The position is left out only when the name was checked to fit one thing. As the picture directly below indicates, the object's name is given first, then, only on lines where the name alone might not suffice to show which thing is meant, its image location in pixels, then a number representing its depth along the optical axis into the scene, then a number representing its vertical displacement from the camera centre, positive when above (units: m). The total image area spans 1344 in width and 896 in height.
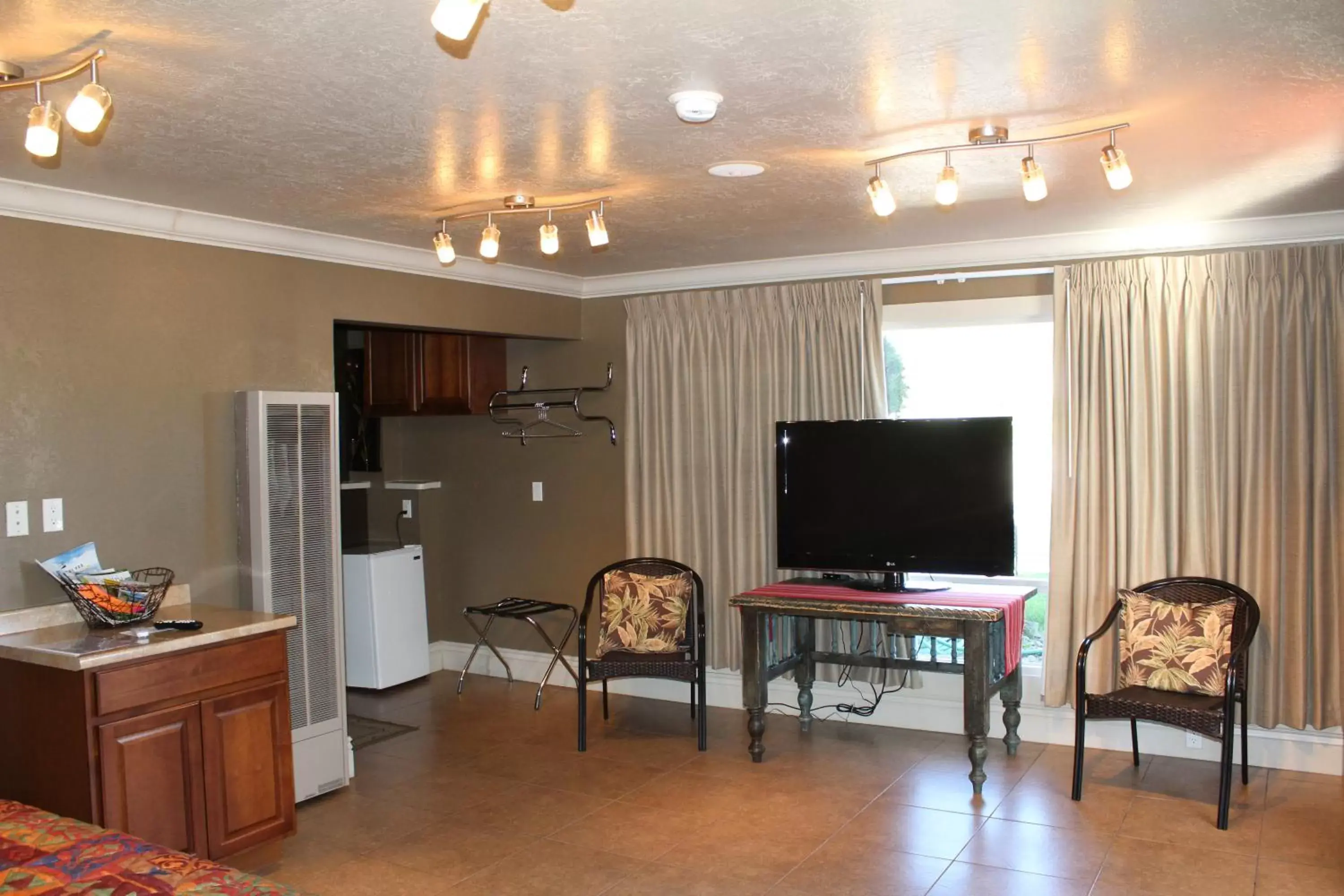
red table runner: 4.59 -0.81
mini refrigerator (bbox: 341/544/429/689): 6.19 -1.12
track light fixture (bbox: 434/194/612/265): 3.79 +0.71
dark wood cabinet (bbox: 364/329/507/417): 6.07 +0.31
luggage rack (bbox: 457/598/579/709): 5.95 -1.06
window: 5.11 +0.18
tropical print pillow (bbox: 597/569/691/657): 5.27 -0.96
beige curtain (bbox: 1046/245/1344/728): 4.42 -0.18
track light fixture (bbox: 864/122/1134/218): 2.95 +0.69
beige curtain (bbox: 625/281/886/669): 5.38 +0.09
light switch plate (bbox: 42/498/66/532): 3.61 -0.27
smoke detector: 2.70 +0.81
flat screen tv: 4.79 -0.38
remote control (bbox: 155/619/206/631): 3.52 -0.64
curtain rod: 5.04 +0.67
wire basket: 3.45 -0.55
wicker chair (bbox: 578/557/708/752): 4.99 -1.15
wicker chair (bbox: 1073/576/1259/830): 3.91 -1.12
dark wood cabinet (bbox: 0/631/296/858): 3.21 -0.99
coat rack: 6.21 +0.09
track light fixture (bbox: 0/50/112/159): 2.11 +0.66
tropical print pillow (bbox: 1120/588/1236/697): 4.25 -0.96
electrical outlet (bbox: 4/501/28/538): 3.51 -0.27
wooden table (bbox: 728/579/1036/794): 4.36 -1.02
